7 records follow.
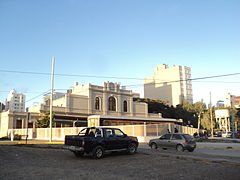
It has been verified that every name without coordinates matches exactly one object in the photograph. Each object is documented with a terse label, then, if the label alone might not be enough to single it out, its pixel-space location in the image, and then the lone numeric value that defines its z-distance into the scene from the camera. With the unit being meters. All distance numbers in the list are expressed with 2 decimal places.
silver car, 19.06
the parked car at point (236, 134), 49.36
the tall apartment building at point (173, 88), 149.12
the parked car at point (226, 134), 52.73
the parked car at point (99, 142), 13.76
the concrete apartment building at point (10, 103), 185.05
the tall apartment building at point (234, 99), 167.25
